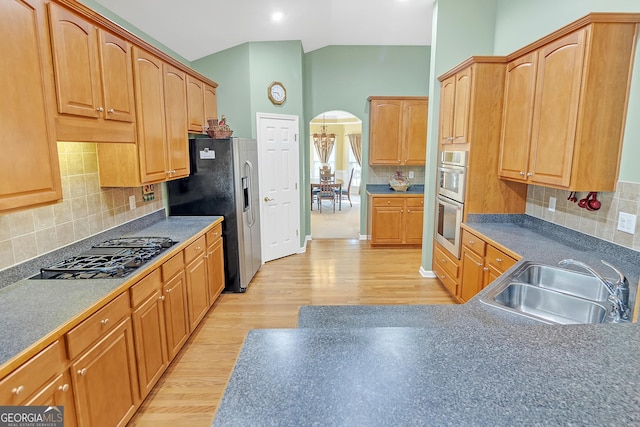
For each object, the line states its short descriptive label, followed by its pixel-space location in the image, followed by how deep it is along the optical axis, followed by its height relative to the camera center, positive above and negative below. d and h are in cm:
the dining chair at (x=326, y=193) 880 -78
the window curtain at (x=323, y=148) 1130 +45
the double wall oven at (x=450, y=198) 346 -37
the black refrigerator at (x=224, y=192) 373 -32
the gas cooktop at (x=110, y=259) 200 -62
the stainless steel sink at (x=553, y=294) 181 -73
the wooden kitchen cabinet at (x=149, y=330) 209 -106
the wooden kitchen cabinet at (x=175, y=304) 251 -106
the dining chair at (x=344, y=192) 924 -89
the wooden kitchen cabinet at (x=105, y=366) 158 -101
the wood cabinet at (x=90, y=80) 180 +47
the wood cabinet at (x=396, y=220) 576 -94
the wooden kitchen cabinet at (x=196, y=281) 294 -104
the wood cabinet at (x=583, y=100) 221 +42
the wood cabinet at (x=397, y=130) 574 +52
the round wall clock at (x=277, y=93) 490 +96
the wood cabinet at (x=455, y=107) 333 +56
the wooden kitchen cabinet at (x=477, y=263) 272 -85
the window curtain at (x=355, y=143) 1083 +58
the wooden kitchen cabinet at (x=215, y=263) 346 -103
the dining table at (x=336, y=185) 888 -59
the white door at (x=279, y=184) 488 -32
